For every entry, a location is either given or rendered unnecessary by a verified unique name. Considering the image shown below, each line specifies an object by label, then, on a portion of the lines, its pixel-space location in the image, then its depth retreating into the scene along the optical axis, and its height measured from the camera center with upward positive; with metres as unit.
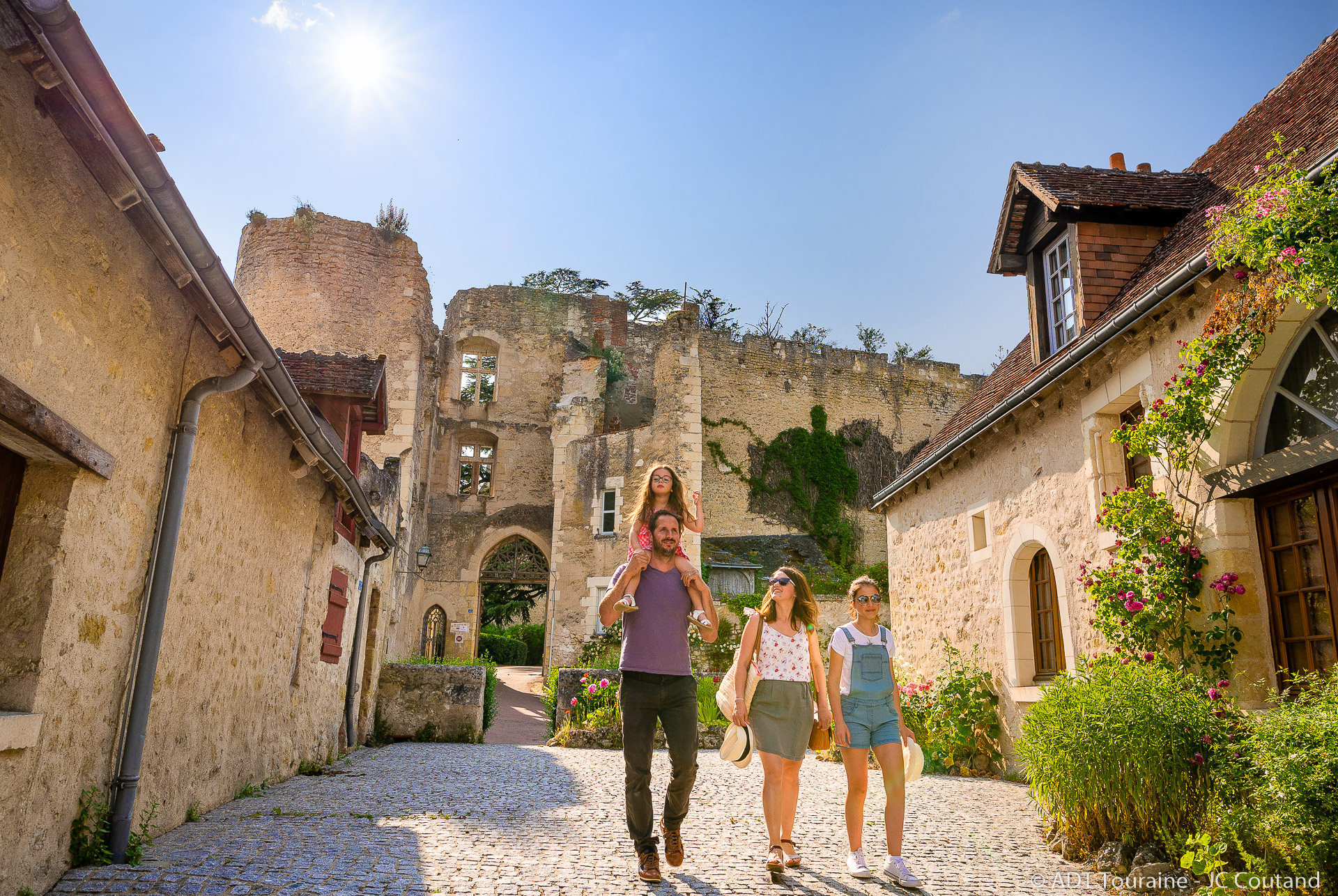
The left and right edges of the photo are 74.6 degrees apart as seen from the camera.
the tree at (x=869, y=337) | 30.81 +11.29
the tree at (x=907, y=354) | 27.92 +9.94
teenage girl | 3.75 -0.21
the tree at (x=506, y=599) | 28.09 +1.83
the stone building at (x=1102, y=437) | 4.57 +1.63
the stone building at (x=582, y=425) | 19.50 +5.86
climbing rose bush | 4.75 +0.45
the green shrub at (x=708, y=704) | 10.78 -0.52
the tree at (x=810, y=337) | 26.95 +10.13
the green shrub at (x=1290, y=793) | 2.97 -0.40
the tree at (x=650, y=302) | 31.34 +12.52
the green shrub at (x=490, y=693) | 11.60 -0.48
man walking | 3.46 -0.17
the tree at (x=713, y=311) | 30.92 +12.17
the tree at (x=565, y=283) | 31.95 +13.36
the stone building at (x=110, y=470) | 2.78 +0.71
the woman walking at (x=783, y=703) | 3.79 -0.17
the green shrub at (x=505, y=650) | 27.17 +0.22
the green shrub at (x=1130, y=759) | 3.91 -0.38
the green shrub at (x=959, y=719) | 7.80 -0.44
